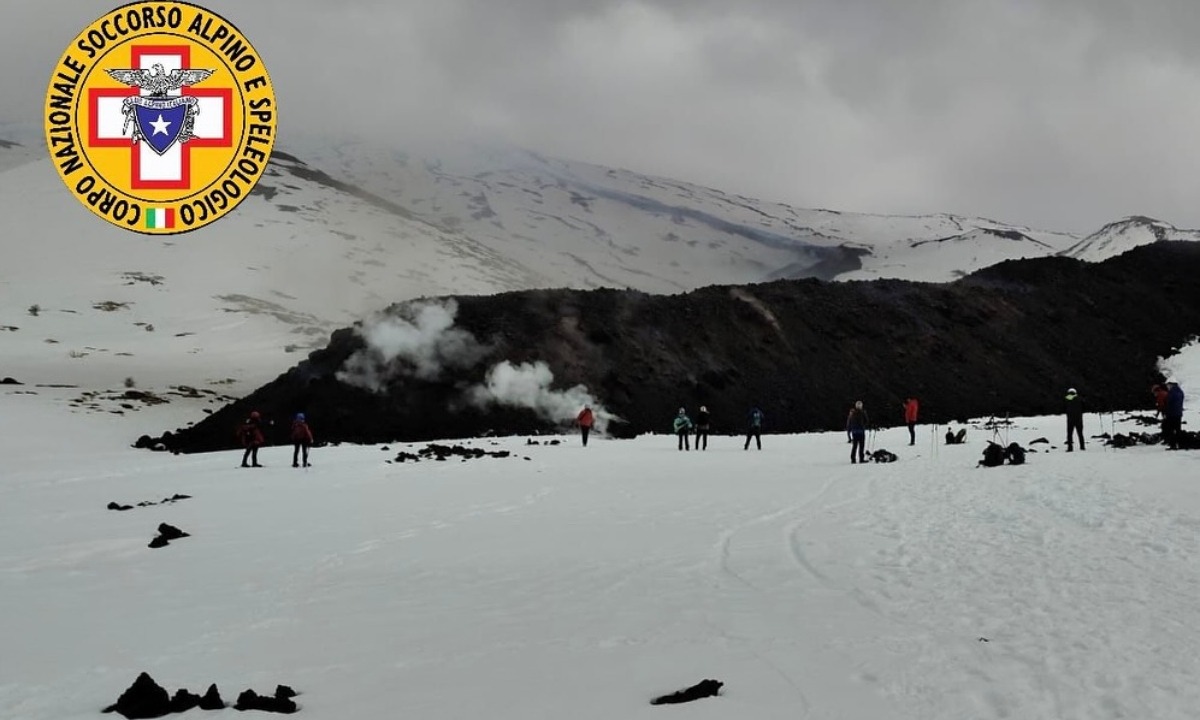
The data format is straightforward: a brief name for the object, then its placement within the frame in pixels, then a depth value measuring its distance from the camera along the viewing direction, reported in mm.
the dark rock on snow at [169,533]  11812
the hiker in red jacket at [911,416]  26919
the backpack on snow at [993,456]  19219
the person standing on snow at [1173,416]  20156
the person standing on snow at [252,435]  23234
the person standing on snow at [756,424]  27719
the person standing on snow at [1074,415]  22078
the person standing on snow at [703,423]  28075
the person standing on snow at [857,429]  22062
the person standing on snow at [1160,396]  22250
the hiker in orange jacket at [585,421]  29547
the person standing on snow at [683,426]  28062
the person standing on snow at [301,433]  22453
